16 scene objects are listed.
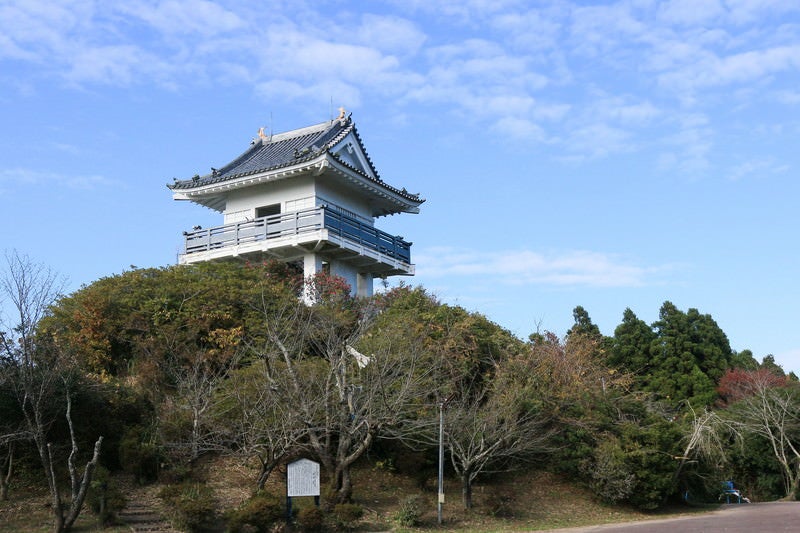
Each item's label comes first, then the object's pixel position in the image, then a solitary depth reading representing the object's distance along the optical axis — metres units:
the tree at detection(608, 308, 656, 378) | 40.03
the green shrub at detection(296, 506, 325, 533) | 15.80
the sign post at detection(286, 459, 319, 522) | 16.28
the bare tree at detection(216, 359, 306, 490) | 17.45
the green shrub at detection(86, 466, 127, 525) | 15.23
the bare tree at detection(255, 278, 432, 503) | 17.66
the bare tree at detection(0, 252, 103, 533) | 14.62
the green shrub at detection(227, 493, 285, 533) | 15.26
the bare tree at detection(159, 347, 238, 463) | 18.23
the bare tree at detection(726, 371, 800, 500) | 29.25
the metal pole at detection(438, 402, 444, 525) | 17.46
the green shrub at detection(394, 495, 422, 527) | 16.95
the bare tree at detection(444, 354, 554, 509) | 19.14
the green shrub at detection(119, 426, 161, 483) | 17.92
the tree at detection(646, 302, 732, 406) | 38.41
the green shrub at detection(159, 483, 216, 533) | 15.07
